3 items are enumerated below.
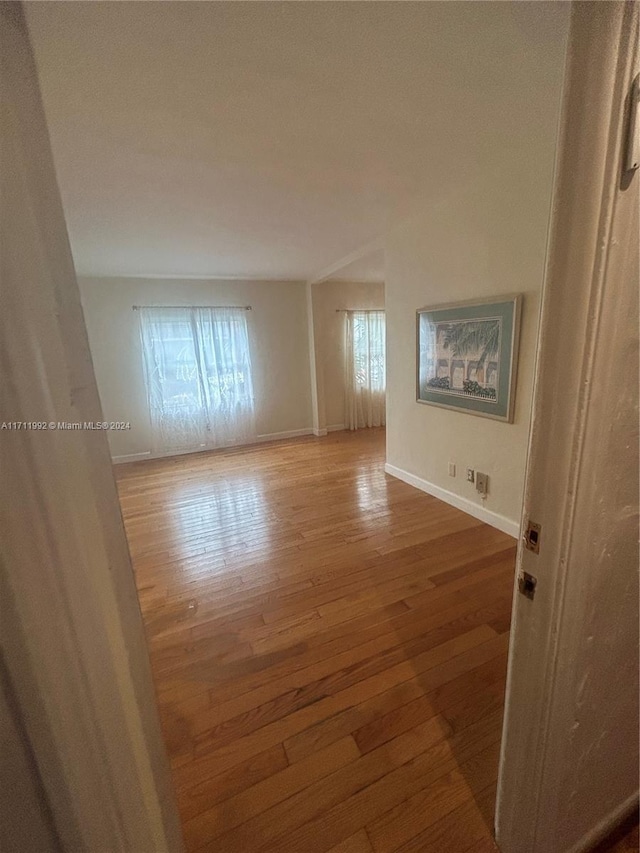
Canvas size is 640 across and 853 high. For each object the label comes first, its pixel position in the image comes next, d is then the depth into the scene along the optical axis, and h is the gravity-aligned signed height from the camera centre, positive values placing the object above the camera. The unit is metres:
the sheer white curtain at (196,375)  4.38 -0.26
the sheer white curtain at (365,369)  5.25 -0.34
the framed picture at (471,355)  2.17 -0.10
